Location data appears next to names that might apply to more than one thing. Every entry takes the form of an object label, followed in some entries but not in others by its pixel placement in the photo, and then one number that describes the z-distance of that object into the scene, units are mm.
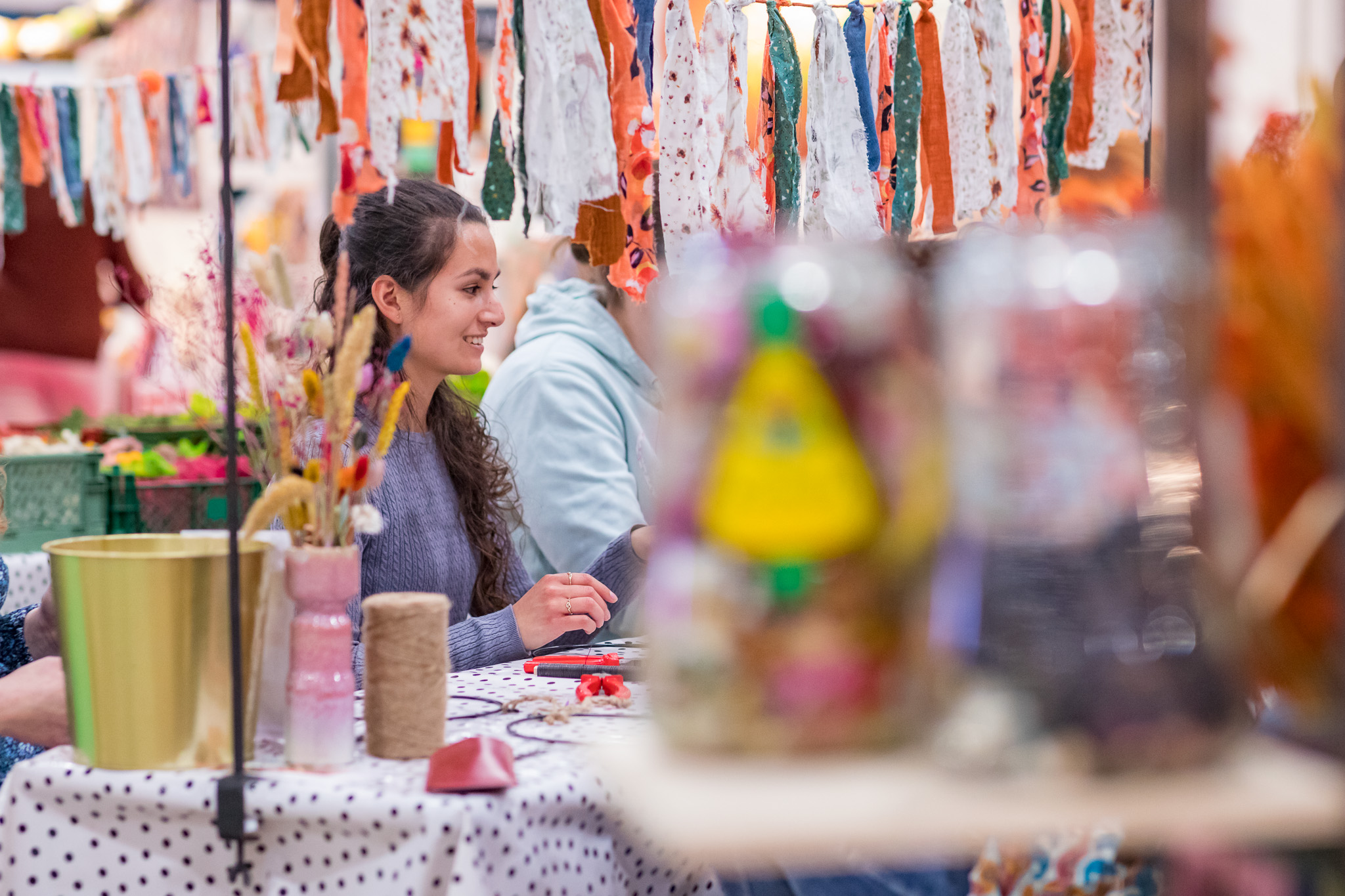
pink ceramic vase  3559
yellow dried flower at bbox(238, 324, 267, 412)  3611
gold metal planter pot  3527
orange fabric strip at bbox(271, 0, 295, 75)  3778
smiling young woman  4116
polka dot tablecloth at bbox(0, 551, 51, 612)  4606
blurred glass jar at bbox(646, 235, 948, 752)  2792
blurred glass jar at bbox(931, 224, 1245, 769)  2851
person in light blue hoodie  4354
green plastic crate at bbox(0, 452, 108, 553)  5460
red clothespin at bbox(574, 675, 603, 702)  3785
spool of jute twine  3574
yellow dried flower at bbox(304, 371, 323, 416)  3574
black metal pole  3500
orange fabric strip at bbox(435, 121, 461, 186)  3975
